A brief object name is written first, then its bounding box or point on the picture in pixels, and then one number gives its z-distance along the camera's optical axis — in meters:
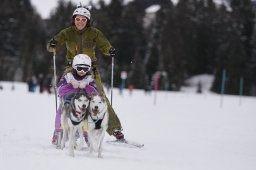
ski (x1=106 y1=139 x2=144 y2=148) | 14.20
